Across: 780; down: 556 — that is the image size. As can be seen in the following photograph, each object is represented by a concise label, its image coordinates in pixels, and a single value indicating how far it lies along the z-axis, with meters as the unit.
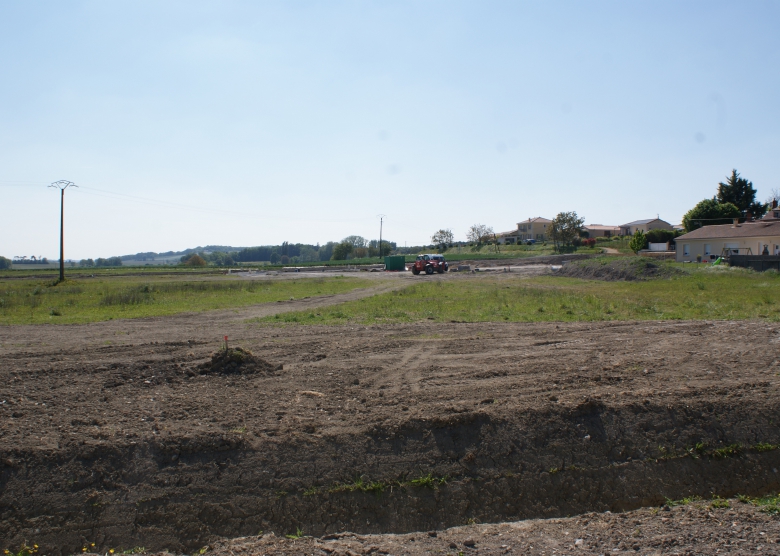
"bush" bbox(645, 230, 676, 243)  84.69
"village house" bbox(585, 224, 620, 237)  134.25
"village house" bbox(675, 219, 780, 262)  51.41
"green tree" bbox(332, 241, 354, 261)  136.25
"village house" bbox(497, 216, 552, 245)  142.12
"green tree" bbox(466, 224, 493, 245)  126.69
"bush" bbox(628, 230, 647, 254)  73.88
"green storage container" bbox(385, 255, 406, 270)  68.31
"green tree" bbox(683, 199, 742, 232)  77.38
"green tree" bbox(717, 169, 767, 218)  84.25
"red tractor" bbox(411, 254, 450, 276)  56.22
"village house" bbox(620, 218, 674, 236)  121.30
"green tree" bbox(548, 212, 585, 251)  89.56
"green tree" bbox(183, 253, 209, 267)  122.00
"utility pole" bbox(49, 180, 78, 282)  50.69
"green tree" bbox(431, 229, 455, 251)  133.38
